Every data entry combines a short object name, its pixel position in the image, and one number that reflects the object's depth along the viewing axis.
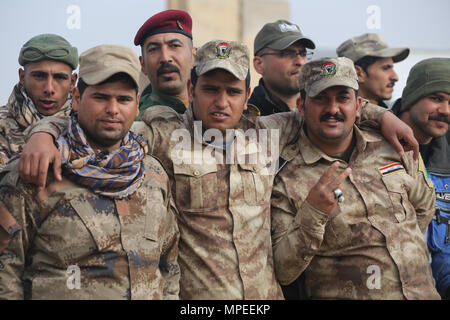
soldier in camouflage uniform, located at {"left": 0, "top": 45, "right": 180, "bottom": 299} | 5.70
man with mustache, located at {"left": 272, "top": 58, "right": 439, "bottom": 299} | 7.27
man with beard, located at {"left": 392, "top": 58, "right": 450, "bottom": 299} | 8.91
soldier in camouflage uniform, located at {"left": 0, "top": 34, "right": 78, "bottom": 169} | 8.96
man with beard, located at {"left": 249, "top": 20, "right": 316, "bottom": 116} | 9.99
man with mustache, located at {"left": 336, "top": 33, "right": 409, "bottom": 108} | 11.30
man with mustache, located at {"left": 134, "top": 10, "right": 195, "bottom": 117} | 8.74
